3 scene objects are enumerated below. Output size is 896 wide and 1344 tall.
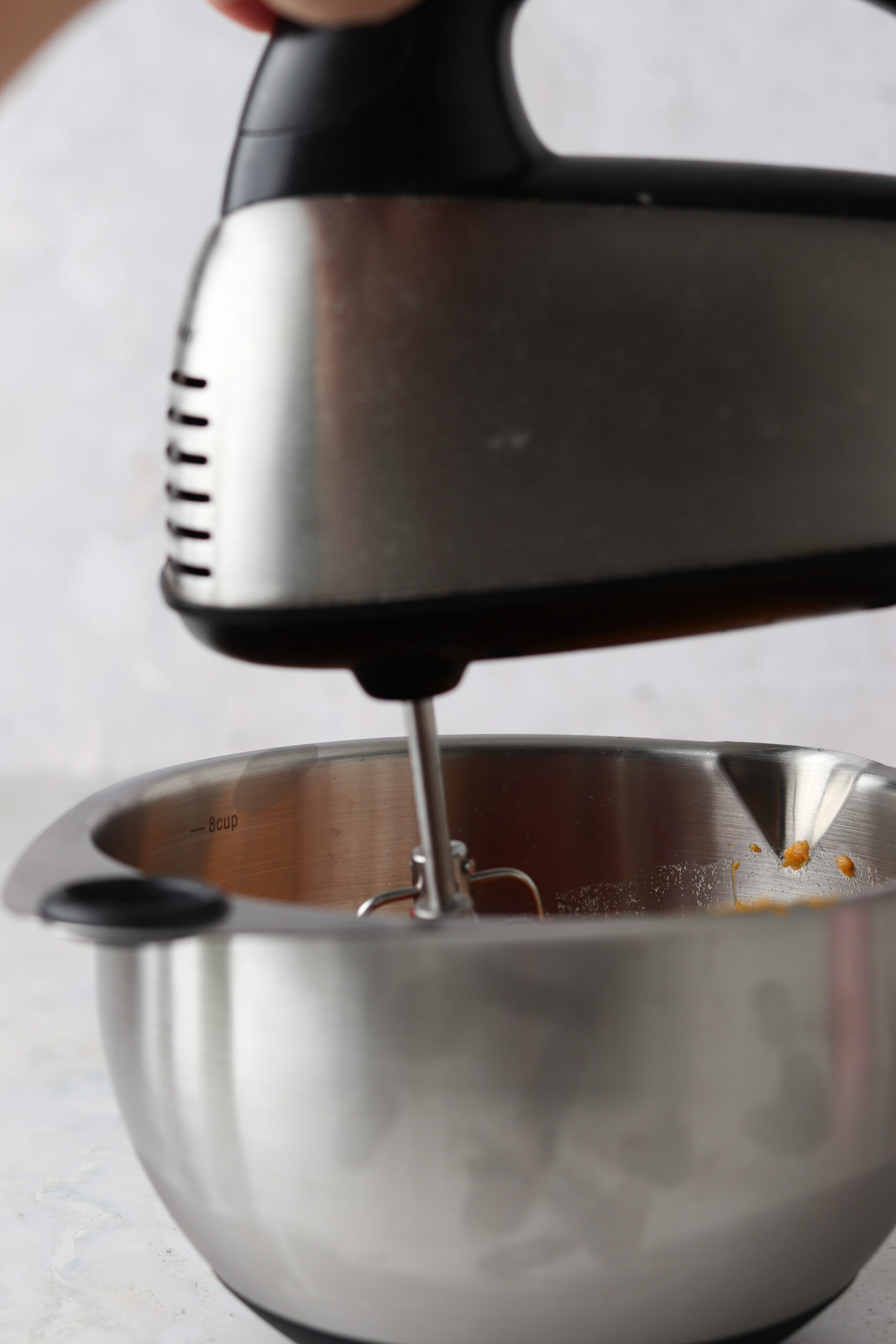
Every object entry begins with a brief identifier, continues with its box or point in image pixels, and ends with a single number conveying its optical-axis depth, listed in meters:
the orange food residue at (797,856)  1.04
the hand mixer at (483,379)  0.87
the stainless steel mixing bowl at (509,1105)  0.86
